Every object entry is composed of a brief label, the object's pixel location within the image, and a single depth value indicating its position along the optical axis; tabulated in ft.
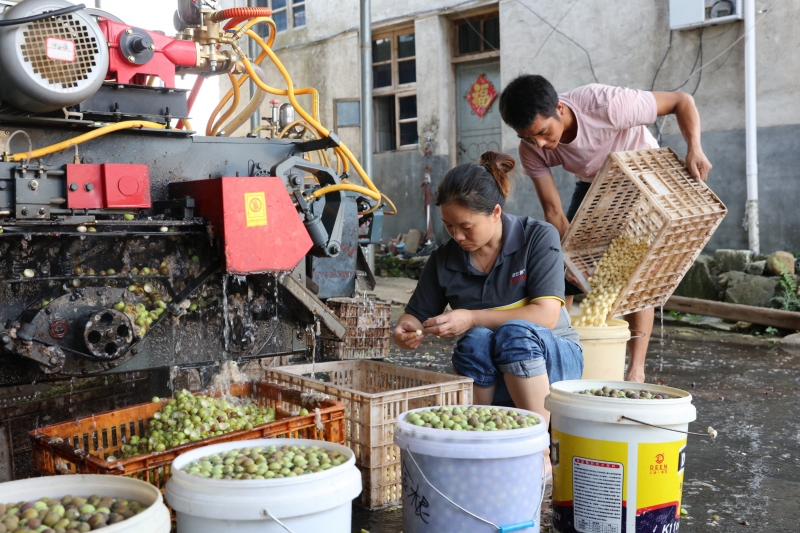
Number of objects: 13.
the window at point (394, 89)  36.47
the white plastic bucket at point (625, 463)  6.59
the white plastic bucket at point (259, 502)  5.27
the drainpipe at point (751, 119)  24.02
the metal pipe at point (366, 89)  26.07
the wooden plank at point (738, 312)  20.62
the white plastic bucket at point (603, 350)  11.52
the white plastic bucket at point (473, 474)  6.31
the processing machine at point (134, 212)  8.77
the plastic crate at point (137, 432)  6.52
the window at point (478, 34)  33.60
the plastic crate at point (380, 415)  8.14
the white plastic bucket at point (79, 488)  5.31
